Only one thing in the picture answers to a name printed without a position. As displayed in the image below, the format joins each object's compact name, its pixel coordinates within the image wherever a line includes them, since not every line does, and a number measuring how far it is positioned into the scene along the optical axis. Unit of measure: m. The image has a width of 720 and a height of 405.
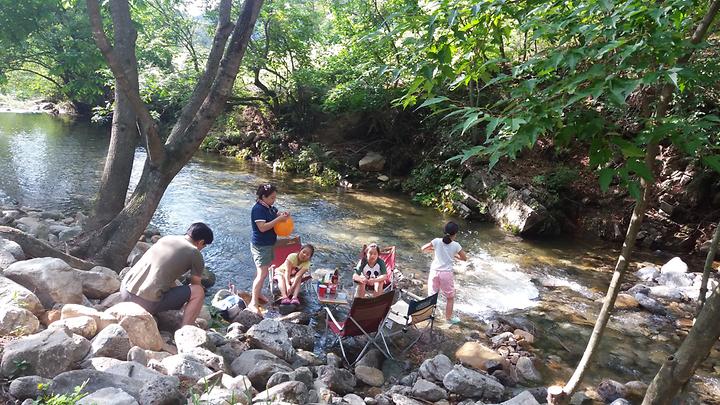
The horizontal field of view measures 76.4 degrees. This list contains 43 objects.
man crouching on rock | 4.79
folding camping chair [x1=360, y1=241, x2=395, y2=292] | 6.72
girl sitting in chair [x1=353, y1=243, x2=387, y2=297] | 6.43
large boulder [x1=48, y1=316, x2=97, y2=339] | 3.85
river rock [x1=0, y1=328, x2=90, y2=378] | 3.05
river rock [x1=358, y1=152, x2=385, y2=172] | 17.67
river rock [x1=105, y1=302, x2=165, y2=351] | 4.14
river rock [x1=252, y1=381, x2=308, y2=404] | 3.56
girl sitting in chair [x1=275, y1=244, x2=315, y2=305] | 6.66
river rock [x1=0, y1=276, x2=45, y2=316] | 3.90
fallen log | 5.28
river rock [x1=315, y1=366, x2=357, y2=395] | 4.54
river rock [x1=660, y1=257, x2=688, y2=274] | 8.90
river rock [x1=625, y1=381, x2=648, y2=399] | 5.06
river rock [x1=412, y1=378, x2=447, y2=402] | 4.62
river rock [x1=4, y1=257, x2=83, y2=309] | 4.45
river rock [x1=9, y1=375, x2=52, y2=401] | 2.81
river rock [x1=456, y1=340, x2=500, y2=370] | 5.38
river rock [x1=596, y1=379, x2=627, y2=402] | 4.97
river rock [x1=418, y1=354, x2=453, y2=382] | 4.99
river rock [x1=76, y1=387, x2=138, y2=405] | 2.66
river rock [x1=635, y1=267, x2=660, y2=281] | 8.96
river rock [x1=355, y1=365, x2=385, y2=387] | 4.96
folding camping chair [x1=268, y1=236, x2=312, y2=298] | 7.09
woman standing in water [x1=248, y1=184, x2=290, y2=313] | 6.17
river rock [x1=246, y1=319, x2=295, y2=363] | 4.86
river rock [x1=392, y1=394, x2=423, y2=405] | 4.39
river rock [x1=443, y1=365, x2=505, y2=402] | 4.75
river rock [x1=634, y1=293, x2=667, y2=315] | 7.45
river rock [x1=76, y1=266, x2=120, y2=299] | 5.17
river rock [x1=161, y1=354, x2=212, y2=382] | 3.55
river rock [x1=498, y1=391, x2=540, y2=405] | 4.24
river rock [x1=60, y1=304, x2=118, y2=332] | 4.12
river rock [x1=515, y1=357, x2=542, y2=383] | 5.32
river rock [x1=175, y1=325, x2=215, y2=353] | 4.18
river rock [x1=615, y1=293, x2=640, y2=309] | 7.62
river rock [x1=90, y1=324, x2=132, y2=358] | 3.59
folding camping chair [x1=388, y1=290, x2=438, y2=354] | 5.54
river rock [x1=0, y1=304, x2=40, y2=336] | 3.54
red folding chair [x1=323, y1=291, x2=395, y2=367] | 5.16
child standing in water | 6.26
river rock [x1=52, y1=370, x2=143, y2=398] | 2.90
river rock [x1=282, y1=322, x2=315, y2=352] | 5.44
